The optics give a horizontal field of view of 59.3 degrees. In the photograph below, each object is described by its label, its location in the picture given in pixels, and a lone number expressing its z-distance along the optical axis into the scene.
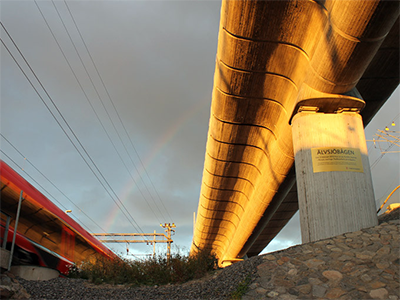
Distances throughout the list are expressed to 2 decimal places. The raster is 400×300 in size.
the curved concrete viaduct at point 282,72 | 8.68
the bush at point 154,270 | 7.94
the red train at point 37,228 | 8.30
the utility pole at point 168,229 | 45.57
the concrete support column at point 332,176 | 9.60
